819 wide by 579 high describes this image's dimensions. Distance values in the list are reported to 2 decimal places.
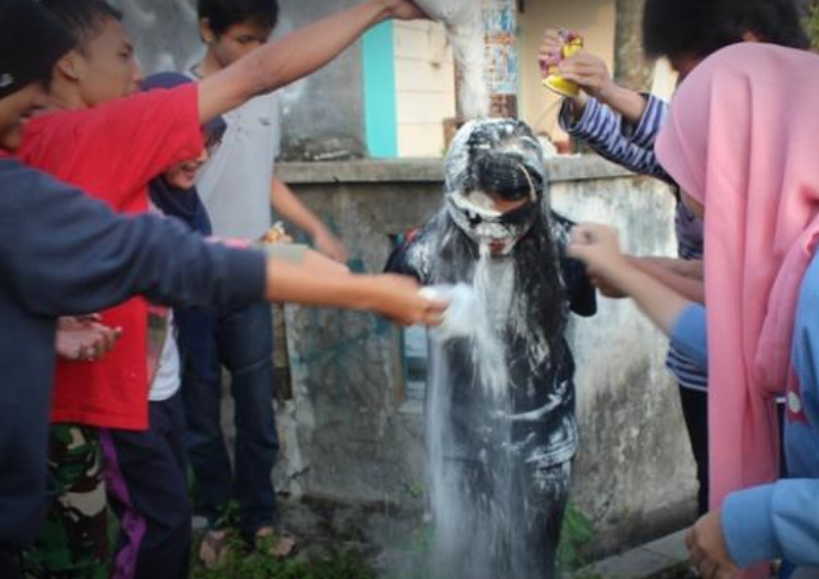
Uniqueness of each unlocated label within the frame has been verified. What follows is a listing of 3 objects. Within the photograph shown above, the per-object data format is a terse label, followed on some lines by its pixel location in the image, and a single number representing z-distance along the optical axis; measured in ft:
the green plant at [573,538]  12.21
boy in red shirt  7.78
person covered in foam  8.74
